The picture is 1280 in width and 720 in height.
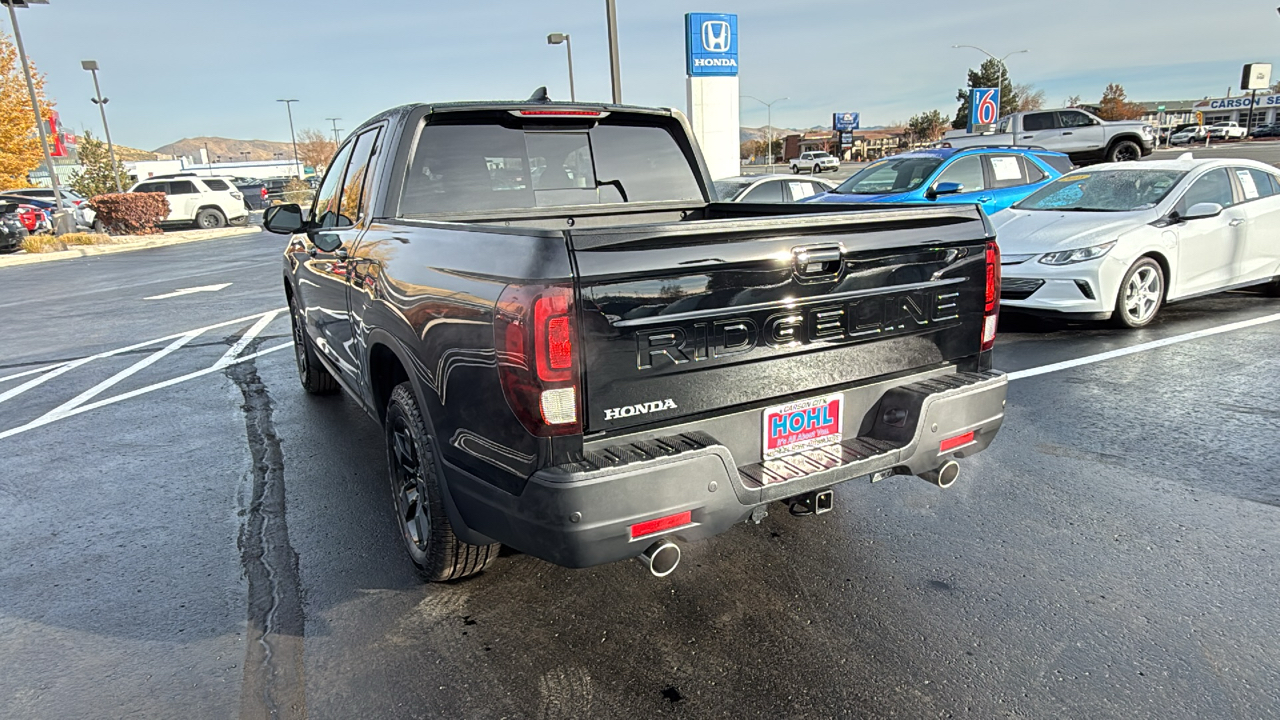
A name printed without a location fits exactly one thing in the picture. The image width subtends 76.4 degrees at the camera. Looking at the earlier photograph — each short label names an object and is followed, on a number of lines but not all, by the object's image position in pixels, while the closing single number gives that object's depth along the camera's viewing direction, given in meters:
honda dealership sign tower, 20.45
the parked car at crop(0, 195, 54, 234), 23.92
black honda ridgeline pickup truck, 2.42
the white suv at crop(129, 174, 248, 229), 28.19
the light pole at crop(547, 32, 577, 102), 25.62
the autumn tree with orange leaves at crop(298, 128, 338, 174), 94.78
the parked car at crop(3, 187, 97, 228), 28.77
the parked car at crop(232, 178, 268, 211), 41.91
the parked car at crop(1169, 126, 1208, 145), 64.26
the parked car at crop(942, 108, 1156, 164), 23.52
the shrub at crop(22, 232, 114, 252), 21.06
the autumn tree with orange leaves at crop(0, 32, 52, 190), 29.30
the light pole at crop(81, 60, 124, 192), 37.41
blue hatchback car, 11.62
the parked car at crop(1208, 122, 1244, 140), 73.25
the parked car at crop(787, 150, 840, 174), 61.91
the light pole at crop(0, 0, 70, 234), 22.14
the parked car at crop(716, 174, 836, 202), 13.16
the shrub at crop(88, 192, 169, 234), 25.31
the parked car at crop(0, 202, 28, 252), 21.84
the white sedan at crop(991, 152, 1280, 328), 7.18
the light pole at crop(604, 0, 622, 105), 15.41
